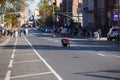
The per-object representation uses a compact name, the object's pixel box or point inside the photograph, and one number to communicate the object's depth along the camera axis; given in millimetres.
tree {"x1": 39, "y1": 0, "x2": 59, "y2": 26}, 195838
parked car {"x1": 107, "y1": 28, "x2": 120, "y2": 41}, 64906
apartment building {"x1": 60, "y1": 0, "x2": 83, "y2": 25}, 163000
